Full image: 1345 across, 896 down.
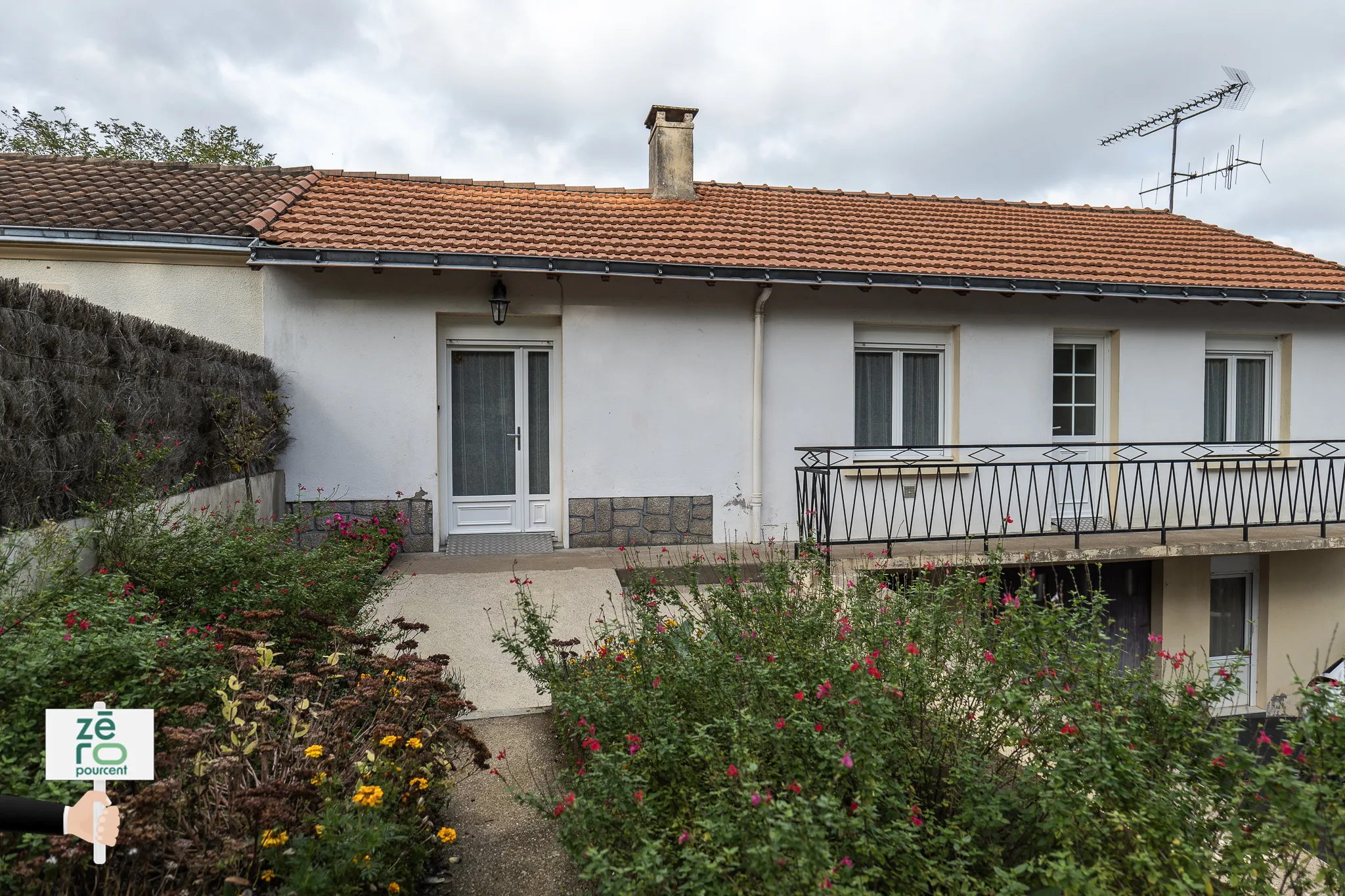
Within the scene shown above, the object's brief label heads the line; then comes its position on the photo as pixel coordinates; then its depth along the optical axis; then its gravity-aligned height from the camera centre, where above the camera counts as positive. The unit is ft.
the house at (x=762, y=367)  24.43 +2.28
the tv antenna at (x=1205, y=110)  46.14 +21.65
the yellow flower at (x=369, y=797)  6.80 -3.44
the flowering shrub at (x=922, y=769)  5.81 -3.23
